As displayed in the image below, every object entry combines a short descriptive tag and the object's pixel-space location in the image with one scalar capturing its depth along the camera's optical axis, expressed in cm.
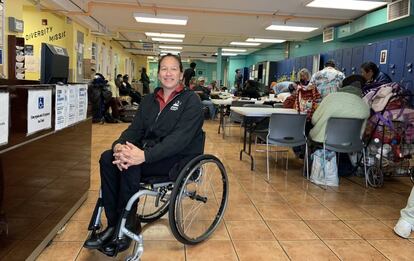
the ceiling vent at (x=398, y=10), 562
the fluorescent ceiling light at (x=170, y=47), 1580
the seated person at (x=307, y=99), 427
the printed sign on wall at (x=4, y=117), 154
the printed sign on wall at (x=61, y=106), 223
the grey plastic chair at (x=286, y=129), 390
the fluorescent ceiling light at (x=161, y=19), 776
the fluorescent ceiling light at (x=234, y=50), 1594
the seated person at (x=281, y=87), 809
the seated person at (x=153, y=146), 201
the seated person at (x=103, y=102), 798
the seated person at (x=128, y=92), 994
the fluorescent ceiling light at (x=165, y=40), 1294
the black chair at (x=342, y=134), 371
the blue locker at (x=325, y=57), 851
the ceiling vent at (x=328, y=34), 862
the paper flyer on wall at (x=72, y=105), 244
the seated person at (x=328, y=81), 508
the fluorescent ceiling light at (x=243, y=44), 1330
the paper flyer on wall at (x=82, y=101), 266
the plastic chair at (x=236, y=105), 659
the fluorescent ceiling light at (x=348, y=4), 613
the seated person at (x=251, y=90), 849
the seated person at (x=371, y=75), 447
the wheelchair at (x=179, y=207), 198
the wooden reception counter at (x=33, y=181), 167
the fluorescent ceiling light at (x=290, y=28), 846
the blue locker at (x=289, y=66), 1104
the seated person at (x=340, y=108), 377
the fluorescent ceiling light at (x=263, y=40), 1166
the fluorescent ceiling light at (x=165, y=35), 1137
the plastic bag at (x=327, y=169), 385
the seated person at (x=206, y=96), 818
